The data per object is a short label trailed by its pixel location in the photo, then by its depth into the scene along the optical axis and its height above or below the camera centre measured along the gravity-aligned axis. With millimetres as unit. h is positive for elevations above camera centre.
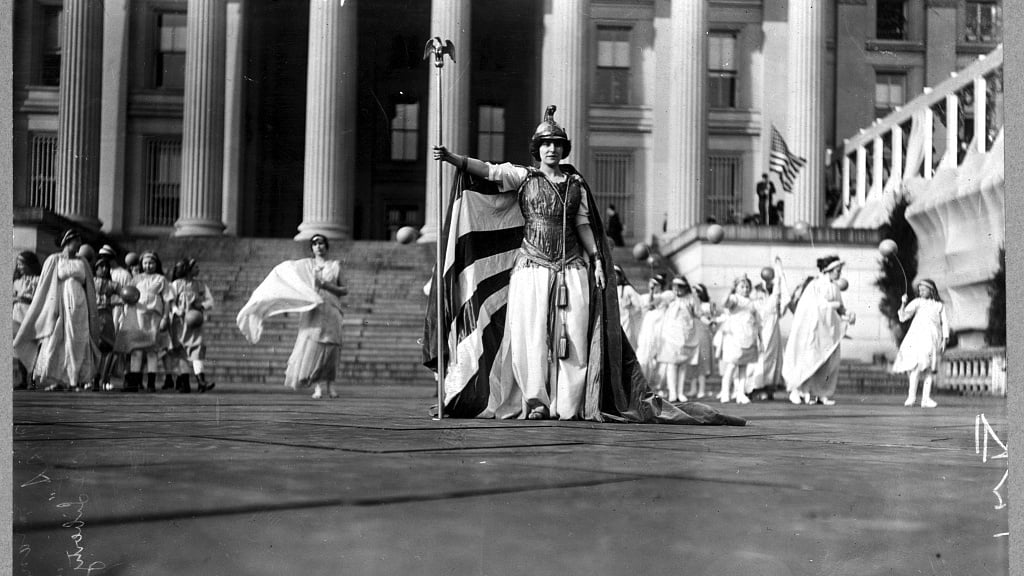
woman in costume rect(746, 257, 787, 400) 15586 -385
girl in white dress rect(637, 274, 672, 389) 16016 -158
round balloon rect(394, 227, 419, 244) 17156 +1221
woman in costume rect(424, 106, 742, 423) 7852 -31
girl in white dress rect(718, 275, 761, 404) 15156 -207
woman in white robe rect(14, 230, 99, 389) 12938 -134
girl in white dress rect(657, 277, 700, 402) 15078 -185
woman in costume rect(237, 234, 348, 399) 12883 +99
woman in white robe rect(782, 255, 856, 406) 13938 -170
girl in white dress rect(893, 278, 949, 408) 13289 -93
